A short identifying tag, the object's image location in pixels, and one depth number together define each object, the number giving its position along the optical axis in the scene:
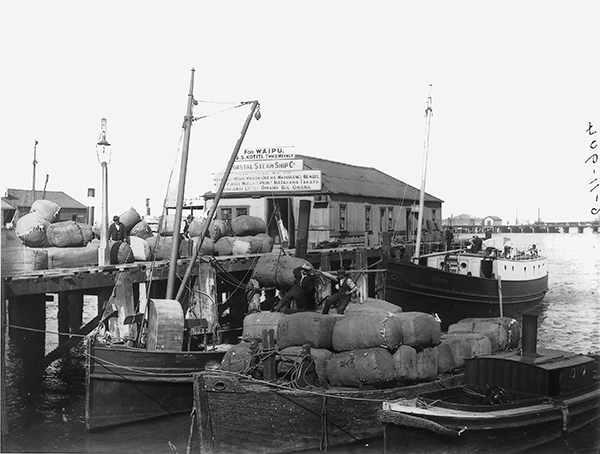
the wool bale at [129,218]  26.35
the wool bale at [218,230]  26.45
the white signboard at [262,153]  29.86
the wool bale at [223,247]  25.19
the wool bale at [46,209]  21.30
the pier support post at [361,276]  26.38
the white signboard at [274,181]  31.25
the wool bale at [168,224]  27.33
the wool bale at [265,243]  26.45
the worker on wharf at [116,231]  24.17
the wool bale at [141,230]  26.20
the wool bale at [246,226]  27.86
